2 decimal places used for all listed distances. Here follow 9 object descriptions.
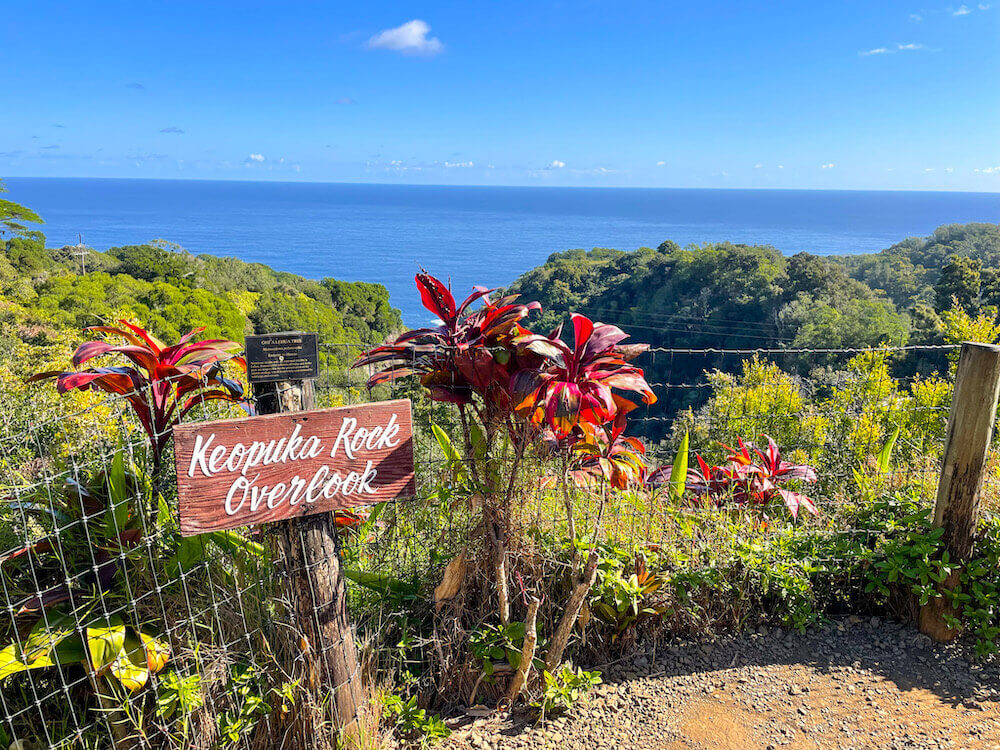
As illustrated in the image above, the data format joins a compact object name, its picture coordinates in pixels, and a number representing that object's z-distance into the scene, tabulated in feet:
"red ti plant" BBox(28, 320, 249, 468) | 6.15
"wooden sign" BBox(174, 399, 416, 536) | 5.48
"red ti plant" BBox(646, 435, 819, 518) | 10.04
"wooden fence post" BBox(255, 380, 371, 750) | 6.11
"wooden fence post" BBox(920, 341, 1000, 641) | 8.09
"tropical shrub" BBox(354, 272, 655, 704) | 6.29
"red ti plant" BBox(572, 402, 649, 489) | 7.30
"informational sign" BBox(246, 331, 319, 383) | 5.67
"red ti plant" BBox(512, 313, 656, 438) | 6.09
